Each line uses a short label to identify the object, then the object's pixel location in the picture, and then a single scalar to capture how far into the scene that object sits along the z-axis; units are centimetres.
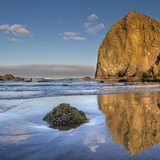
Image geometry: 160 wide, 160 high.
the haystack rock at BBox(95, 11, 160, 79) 4991
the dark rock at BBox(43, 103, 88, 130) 314
